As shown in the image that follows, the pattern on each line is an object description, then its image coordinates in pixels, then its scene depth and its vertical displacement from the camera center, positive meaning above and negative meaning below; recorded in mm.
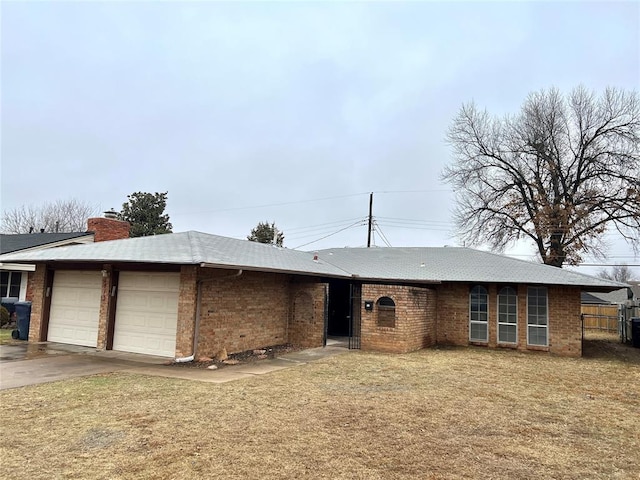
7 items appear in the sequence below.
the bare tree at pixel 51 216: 41469 +6344
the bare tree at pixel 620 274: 75062 +5090
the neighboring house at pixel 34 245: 18039 +1565
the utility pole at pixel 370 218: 32031 +5562
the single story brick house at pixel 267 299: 11062 -282
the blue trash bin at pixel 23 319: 13703 -1252
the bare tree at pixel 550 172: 24125 +7877
